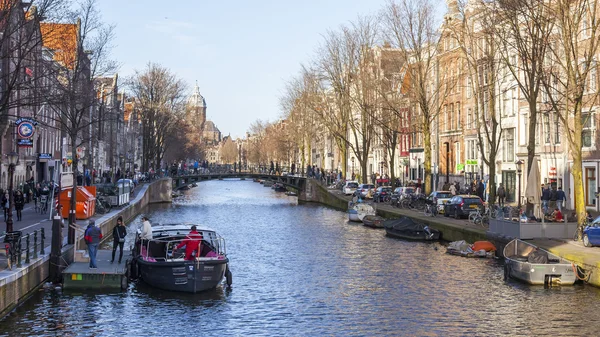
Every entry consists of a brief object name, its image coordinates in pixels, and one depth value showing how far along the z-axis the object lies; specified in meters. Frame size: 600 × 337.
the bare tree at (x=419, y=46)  65.94
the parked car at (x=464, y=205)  51.81
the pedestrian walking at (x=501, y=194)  57.87
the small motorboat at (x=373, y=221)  60.12
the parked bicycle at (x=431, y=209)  55.78
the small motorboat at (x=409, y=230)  48.56
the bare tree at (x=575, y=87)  35.97
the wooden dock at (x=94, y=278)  30.11
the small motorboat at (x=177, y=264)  29.72
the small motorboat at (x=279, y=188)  144.48
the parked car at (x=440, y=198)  57.91
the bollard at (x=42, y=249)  31.05
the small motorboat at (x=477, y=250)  39.59
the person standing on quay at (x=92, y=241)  31.52
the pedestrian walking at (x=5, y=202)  49.34
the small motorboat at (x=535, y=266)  30.25
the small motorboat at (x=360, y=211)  64.25
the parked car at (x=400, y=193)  67.50
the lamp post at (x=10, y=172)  35.74
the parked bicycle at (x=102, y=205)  57.62
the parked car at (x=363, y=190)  78.69
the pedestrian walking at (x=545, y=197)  51.97
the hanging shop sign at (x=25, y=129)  42.31
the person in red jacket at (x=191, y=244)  30.36
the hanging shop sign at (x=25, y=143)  42.62
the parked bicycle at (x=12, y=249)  25.85
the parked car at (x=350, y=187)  87.61
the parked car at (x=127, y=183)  69.91
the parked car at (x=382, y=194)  74.26
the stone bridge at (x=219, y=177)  112.12
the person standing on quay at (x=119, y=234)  33.44
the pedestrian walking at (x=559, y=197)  49.84
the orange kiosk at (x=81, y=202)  50.72
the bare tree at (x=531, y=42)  37.84
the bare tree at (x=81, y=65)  49.22
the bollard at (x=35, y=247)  29.30
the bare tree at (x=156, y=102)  96.94
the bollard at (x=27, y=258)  27.61
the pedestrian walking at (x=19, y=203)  48.94
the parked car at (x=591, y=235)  33.25
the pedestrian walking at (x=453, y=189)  64.89
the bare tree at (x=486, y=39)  42.12
